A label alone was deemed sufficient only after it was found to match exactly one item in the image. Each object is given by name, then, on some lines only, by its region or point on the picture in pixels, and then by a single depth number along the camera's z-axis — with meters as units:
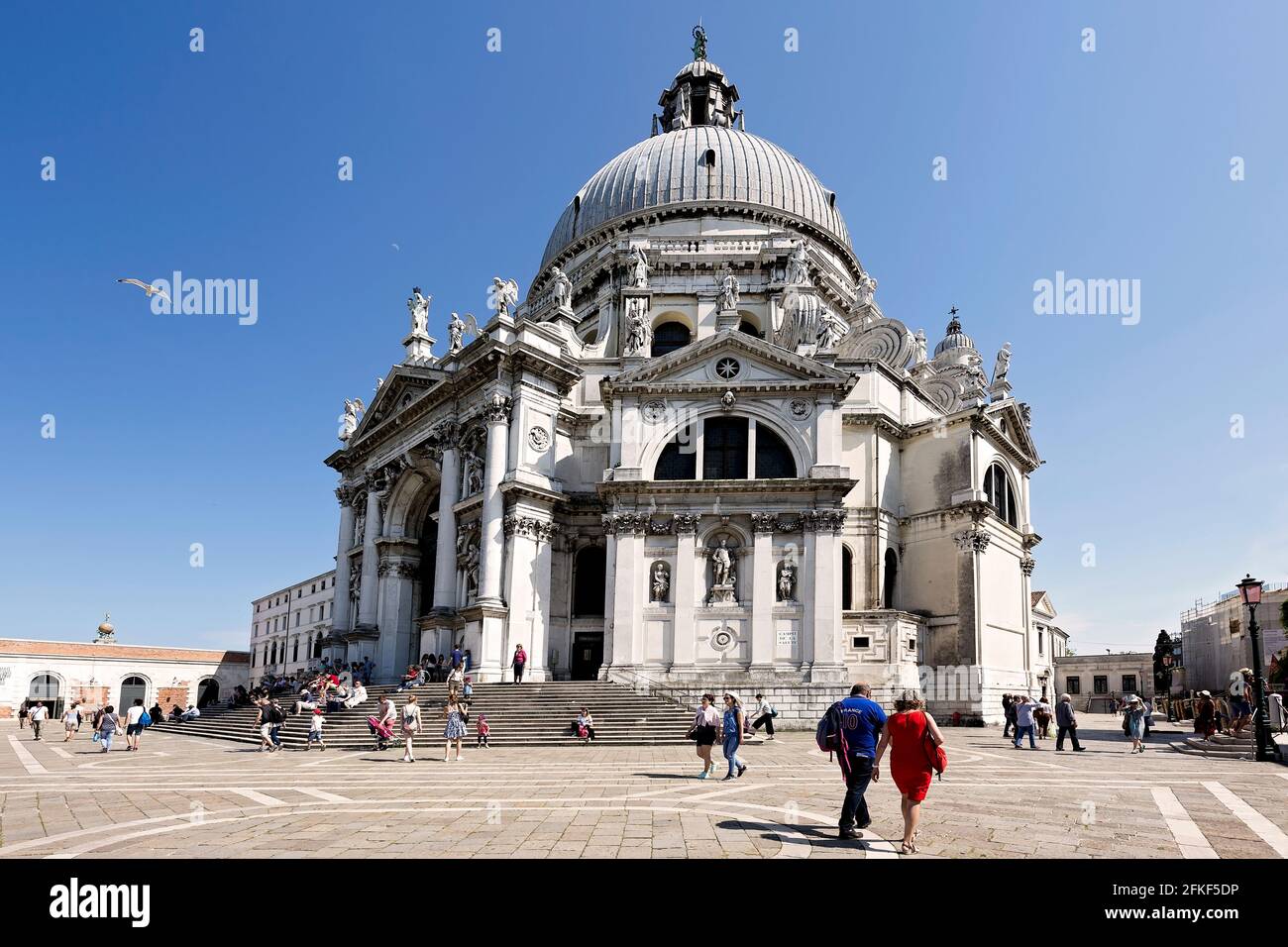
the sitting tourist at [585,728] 25.20
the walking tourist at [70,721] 33.66
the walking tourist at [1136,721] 23.98
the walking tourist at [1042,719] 27.06
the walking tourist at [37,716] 34.91
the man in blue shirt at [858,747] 9.65
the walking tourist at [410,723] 20.95
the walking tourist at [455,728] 20.98
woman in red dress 8.91
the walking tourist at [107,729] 26.28
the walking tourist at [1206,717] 25.39
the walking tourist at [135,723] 25.86
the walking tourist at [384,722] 24.03
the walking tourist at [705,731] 16.03
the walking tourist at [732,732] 15.81
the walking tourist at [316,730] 24.45
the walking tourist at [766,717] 24.49
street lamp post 20.58
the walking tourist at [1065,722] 23.62
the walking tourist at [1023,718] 24.19
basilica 31.73
